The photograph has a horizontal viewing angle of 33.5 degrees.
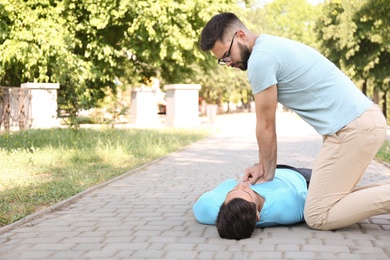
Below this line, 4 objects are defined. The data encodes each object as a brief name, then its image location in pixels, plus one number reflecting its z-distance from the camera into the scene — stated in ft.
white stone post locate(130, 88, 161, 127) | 100.03
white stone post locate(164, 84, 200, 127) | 94.07
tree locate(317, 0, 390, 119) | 108.93
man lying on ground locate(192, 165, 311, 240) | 16.83
